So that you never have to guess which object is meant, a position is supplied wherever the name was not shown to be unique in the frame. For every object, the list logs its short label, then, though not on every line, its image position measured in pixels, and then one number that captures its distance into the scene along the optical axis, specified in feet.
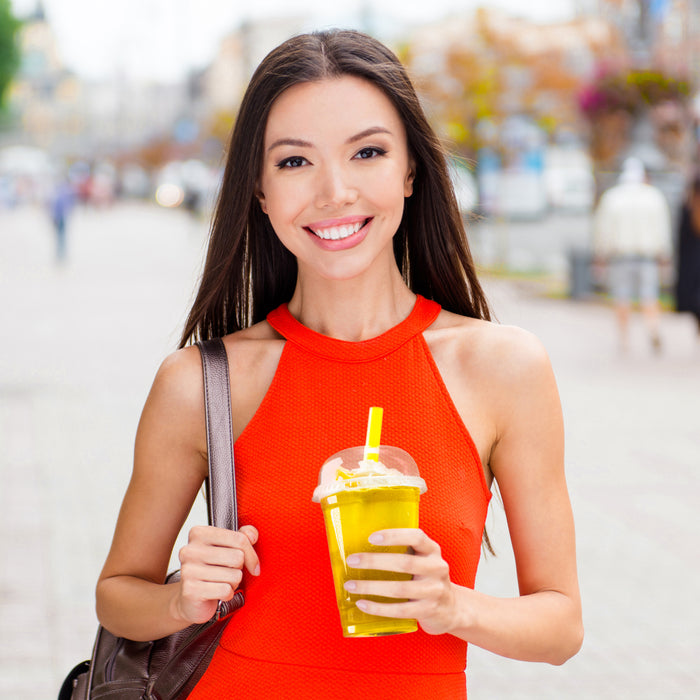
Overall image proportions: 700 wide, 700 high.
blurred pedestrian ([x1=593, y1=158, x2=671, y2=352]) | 37.40
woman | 5.66
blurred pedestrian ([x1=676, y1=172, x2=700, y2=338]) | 29.86
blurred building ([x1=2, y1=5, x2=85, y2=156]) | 424.05
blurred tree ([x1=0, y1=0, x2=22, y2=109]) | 110.11
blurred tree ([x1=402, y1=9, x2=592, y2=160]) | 73.00
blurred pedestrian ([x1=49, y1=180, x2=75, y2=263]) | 79.05
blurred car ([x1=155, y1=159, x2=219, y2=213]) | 132.67
